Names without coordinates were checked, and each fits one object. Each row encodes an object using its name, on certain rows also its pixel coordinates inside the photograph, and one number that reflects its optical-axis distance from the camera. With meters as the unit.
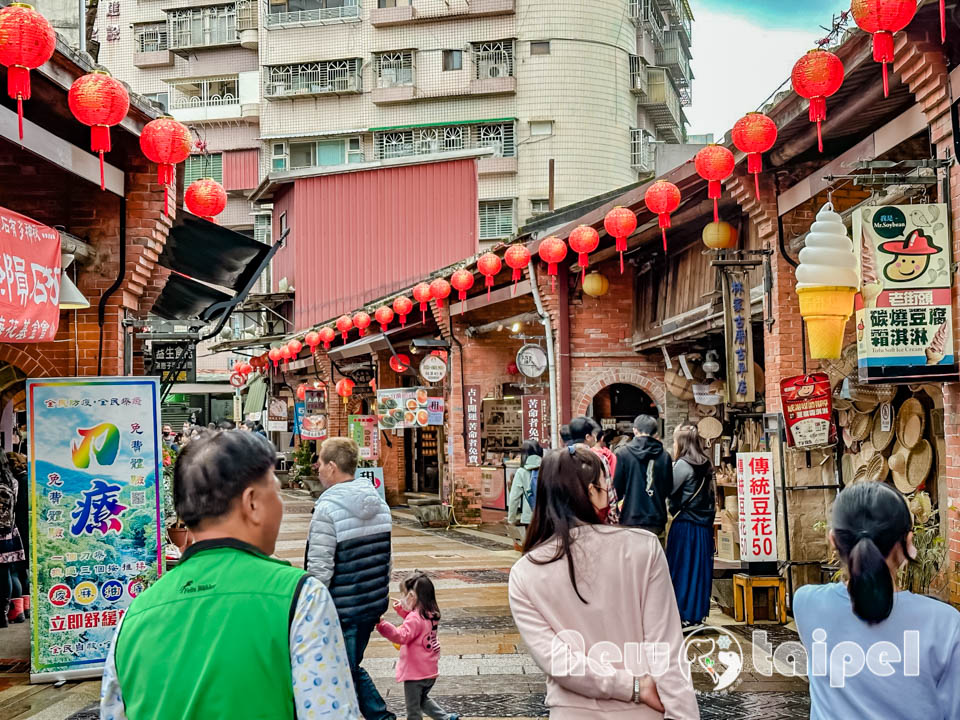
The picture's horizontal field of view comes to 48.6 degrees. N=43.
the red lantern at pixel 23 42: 5.95
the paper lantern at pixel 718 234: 11.16
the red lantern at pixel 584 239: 12.47
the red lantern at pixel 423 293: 16.70
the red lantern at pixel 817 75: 6.92
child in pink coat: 6.32
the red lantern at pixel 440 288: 16.42
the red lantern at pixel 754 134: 8.21
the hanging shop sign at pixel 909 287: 6.98
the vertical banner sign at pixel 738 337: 10.80
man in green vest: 2.49
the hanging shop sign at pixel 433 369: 18.88
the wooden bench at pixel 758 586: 9.78
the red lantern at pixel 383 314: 18.86
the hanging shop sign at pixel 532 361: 15.65
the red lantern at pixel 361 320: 19.59
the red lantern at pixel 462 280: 15.73
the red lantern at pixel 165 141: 8.06
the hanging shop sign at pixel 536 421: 15.96
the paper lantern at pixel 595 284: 14.90
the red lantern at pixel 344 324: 20.27
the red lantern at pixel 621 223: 11.18
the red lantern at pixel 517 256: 14.55
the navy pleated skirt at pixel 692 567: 9.21
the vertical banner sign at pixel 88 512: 8.10
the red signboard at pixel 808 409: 9.78
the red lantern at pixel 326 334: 21.75
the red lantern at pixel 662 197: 10.09
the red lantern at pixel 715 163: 8.98
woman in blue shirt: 2.85
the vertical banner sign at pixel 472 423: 18.56
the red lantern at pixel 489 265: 14.87
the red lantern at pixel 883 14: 6.01
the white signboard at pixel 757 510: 9.73
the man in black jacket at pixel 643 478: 8.98
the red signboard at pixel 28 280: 6.66
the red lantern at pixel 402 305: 18.09
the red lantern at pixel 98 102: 6.98
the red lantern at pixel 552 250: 13.41
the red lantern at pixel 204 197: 10.00
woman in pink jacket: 3.22
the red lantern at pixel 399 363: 20.77
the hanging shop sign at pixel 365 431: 23.34
